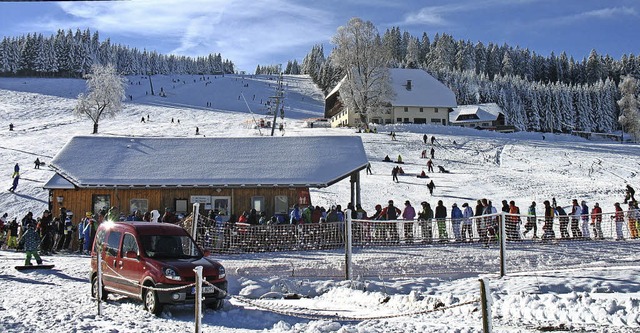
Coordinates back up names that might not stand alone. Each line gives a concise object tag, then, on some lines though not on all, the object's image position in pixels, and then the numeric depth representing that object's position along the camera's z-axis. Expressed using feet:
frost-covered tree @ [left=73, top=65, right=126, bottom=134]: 244.42
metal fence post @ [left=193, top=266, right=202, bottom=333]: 26.76
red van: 35.53
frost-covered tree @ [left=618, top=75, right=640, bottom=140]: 344.90
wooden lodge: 75.31
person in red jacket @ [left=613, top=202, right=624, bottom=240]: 60.75
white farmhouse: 289.74
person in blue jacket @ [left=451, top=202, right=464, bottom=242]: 62.59
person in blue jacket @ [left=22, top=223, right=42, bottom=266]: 53.52
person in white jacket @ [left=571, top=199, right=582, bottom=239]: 63.90
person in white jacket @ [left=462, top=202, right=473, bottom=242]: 62.59
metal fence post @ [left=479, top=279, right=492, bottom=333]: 20.13
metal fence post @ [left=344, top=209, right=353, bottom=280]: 45.27
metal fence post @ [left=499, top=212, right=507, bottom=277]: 43.16
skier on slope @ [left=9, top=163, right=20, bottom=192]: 118.40
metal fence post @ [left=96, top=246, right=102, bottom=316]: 35.06
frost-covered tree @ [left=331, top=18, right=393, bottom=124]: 239.09
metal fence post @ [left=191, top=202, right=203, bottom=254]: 53.78
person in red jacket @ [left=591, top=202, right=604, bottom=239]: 61.67
